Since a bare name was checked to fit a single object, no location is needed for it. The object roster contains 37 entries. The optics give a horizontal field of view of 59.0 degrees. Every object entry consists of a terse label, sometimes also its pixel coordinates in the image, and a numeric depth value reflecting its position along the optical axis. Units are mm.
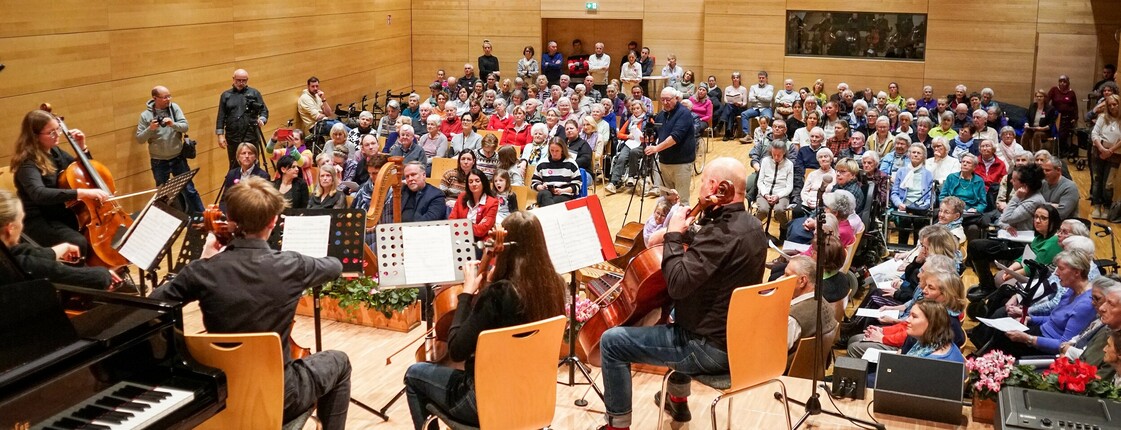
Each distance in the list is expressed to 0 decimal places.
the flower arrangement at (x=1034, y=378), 4215
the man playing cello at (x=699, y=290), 3727
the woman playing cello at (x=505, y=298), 3377
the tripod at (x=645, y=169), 9458
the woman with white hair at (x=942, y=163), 8828
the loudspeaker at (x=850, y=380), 4730
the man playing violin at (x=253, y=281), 3193
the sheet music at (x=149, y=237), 4305
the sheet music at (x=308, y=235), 4164
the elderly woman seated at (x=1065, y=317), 5152
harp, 7301
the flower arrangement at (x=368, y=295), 5895
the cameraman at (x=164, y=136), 9195
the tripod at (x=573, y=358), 4531
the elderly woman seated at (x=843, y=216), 6953
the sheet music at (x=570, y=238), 4348
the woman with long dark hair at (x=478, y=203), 6961
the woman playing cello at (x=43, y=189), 5551
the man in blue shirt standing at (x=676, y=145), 8719
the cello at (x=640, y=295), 4102
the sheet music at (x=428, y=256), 4297
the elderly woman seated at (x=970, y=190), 8172
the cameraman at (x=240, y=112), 10312
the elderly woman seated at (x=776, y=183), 8805
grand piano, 2730
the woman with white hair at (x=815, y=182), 8320
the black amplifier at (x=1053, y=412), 3926
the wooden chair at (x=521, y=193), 8266
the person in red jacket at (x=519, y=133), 11133
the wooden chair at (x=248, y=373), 3154
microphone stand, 4105
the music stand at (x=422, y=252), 4289
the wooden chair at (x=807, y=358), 4934
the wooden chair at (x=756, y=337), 3732
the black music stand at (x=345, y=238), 4215
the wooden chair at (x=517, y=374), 3371
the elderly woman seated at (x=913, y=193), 8305
